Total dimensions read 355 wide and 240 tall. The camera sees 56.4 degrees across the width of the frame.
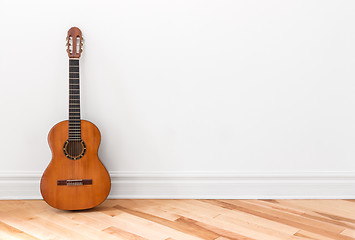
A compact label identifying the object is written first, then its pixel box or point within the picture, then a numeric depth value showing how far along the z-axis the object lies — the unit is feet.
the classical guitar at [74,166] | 5.48
